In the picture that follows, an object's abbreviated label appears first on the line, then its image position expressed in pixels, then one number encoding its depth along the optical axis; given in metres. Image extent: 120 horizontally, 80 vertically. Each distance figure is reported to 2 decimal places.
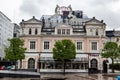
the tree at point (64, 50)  29.27
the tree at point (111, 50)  28.44
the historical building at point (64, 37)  31.89
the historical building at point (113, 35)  38.06
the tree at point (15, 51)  27.96
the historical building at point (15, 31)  63.03
